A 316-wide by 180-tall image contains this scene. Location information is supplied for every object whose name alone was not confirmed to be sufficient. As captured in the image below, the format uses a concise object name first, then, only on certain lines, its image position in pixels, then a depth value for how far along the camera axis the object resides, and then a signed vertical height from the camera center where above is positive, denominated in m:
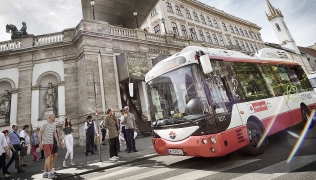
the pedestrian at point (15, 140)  6.14 +0.69
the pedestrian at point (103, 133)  10.40 +0.48
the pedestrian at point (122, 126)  7.85 +0.57
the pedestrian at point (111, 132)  6.53 +0.31
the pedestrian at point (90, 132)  7.93 +0.54
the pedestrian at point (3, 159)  5.51 +0.03
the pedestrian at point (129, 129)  7.38 +0.31
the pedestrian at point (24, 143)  7.20 +0.59
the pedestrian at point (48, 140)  4.92 +0.34
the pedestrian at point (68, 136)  6.24 +0.45
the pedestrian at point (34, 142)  8.52 +0.62
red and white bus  3.97 +0.45
